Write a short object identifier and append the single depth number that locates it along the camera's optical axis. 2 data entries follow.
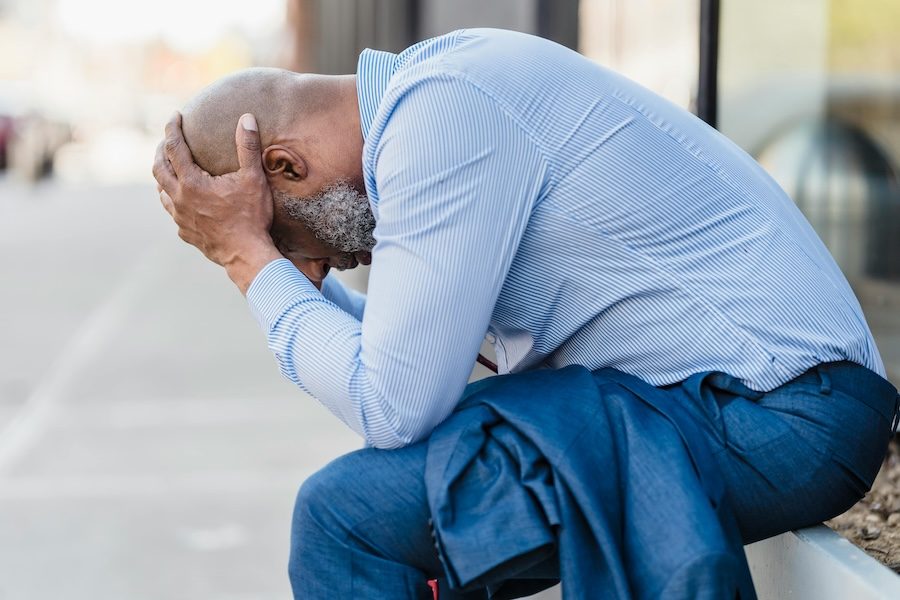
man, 3.55
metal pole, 5.45
